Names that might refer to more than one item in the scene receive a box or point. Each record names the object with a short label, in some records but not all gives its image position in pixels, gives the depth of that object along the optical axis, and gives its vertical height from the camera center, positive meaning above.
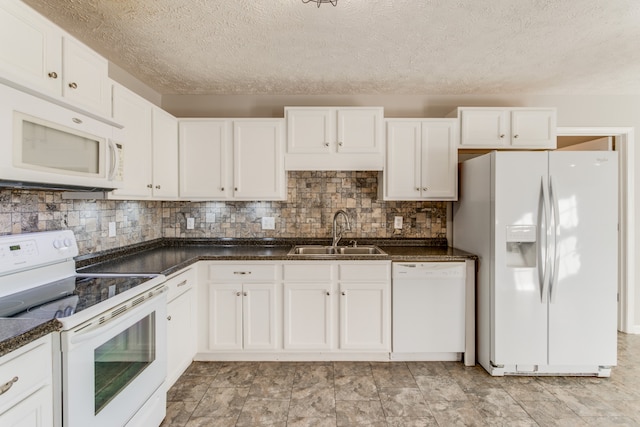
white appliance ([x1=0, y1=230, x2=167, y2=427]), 1.27 -0.51
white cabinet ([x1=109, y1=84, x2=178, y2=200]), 2.15 +0.46
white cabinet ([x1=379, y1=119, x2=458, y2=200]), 2.96 +0.49
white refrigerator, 2.41 -0.39
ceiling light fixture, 1.60 +1.04
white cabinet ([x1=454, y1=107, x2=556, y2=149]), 2.96 +0.76
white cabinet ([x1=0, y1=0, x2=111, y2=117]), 1.29 +0.68
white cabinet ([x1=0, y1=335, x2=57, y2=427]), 1.00 -0.59
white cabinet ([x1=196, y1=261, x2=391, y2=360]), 2.67 -0.79
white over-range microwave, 1.25 +0.28
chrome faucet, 3.15 -0.16
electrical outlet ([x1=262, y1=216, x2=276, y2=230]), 3.29 -0.14
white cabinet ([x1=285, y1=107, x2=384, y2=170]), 2.94 +0.66
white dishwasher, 2.67 -0.79
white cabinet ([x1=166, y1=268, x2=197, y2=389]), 2.23 -0.83
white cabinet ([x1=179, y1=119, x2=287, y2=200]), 2.97 +0.46
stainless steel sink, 3.12 -0.38
